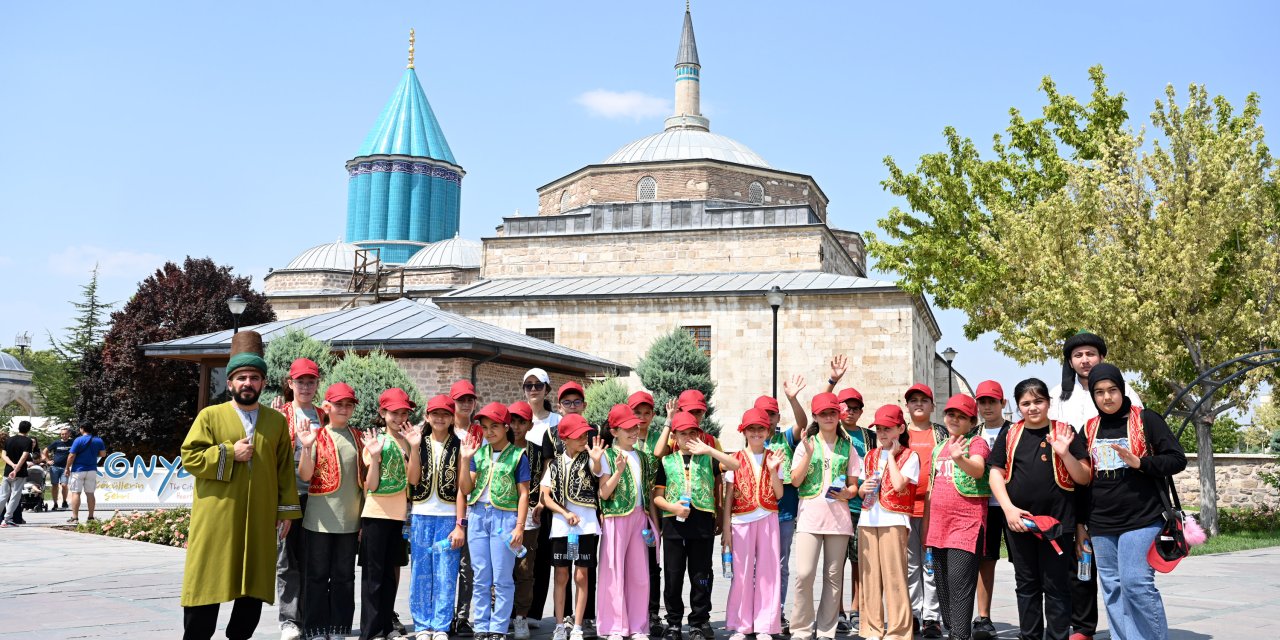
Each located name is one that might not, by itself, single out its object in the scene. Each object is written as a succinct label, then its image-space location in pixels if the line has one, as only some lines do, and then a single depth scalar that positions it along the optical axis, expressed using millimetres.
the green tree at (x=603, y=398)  20359
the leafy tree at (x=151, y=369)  30984
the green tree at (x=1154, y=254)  14281
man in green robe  4688
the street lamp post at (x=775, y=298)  18688
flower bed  12041
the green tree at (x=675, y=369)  22438
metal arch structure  12055
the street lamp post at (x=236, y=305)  18750
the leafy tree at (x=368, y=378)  15773
